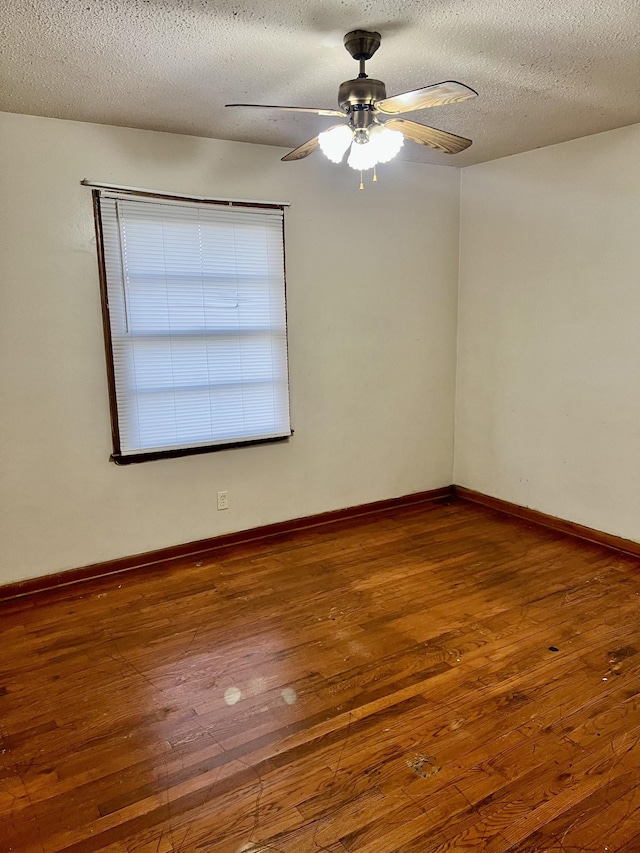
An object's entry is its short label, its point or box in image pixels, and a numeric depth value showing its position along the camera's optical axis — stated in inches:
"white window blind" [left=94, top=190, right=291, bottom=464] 128.1
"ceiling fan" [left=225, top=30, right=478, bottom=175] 80.0
